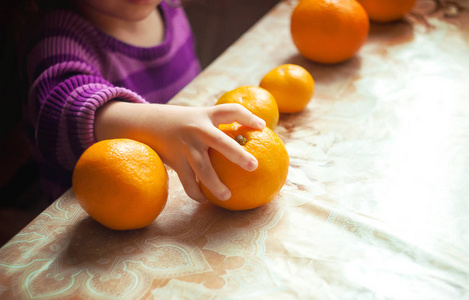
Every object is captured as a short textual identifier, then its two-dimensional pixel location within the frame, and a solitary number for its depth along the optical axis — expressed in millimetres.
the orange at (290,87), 773
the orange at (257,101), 680
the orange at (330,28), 871
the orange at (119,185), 516
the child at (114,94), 586
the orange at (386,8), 1050
